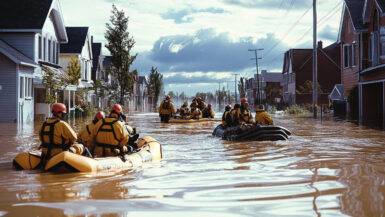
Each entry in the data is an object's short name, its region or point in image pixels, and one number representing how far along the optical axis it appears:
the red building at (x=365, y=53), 27.89
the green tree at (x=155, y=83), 81.12
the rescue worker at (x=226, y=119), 19.20
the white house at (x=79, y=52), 40.69
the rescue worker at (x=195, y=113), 30.83
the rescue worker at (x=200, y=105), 32.94
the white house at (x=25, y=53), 27.02
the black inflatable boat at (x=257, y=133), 17.27
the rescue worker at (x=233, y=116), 18.33
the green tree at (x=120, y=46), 45.06
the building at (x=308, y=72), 61.72
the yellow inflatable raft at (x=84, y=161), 9.88
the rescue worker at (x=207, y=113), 32.25
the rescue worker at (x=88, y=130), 11.54
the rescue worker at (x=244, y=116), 18.11
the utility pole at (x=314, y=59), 33.06
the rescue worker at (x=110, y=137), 11.02
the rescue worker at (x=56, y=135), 10.43
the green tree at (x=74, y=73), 35.44
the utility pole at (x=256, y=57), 64.72
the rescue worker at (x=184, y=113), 30.86
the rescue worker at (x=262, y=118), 18.33
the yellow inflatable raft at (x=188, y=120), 29.85
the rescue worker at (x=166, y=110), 30.89
